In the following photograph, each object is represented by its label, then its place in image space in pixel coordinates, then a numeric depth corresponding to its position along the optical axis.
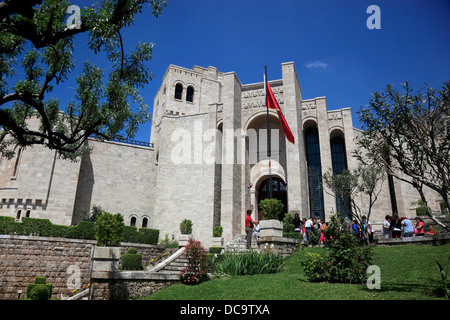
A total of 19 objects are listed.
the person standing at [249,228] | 12.07
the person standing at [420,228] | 12.57
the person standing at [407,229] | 12.06
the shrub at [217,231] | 18.22
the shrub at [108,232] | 9.48
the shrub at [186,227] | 18.58
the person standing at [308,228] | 14.09
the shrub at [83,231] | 15.80
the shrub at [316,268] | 7.69
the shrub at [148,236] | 18.22
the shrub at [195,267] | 9.70
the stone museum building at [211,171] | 19.14
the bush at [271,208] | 12.35
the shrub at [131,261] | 13.51
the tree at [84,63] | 5.78
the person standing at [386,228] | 13.62
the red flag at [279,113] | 17.61
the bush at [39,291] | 12.43
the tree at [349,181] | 15.03
